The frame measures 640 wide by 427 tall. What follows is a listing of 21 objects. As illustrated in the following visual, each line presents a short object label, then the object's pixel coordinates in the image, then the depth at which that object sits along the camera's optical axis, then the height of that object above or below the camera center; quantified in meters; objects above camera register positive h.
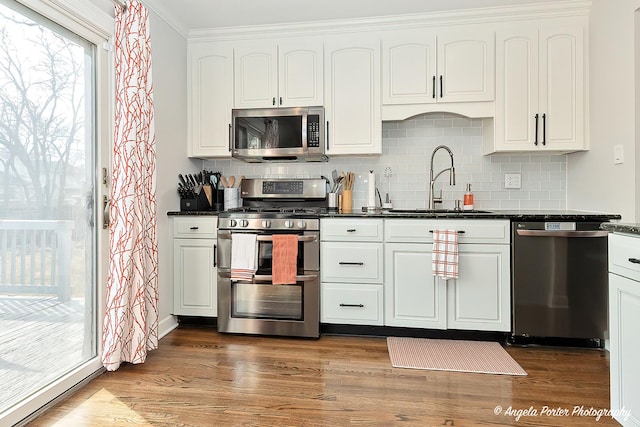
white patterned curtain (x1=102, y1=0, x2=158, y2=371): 2.24 +0.09
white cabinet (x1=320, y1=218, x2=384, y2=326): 2.82 -0.46
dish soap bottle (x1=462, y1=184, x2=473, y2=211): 3.23 +0.08
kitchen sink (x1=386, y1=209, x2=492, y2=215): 2.85 +0.00
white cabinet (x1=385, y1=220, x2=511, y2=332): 2.68 -0.51
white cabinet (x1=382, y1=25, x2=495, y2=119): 2.99 +1.17
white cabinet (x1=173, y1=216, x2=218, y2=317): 3.04 -0.46
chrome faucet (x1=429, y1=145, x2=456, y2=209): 3.14 +0.28
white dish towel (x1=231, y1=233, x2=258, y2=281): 2.85 -0.34
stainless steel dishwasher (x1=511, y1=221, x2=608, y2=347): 2.55 -0.48
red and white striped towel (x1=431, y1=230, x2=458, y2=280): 2.64 -0.30
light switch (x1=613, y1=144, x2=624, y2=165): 2.48 +0.38
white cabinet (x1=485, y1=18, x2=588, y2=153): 2.90 +0.97
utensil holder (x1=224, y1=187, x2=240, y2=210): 3.40 +0.11
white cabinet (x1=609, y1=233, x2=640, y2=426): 1.48 -0.47
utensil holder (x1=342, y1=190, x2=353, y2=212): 3.31 +0.09
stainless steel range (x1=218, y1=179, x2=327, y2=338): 2.85 -0.57
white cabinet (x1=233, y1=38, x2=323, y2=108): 3.19 +1.17
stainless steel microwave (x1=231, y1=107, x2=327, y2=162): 3.17 +0.66
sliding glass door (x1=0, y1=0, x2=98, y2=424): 1.75 +0.04
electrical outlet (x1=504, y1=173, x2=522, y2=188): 3.27 +0.27
